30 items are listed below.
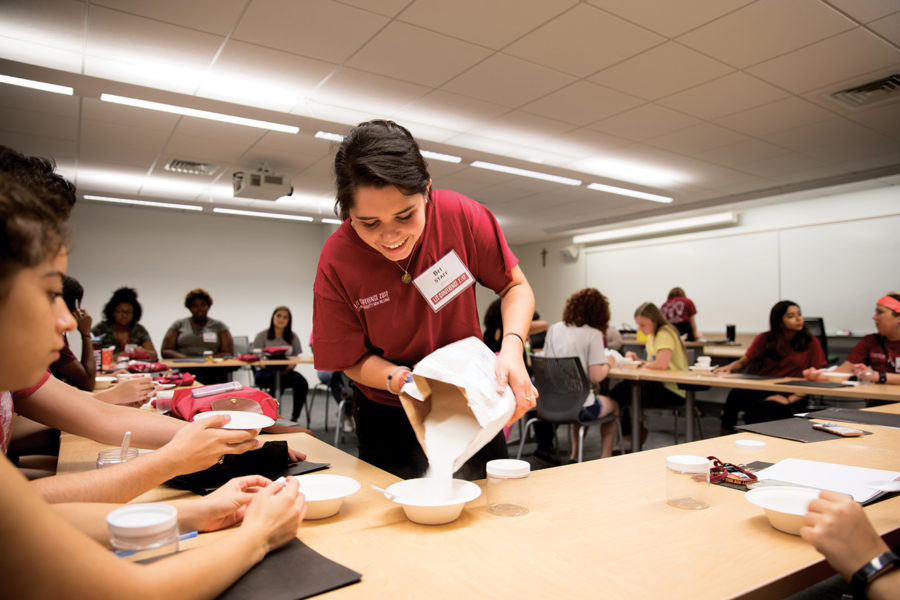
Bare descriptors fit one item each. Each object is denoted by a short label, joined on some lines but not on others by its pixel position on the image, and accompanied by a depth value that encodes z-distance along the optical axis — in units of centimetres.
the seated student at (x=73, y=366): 254
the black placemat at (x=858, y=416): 200
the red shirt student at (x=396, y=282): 113
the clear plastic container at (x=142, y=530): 65
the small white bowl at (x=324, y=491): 96
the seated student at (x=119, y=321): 525
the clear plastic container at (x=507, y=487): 103
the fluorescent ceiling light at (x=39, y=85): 359
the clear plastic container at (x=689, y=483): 107
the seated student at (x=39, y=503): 48
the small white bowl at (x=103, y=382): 325
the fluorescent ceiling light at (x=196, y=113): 392
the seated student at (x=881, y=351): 337
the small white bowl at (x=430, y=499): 93
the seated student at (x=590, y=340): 382
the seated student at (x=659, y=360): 420
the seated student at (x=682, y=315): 748
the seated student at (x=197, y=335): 590
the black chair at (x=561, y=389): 363
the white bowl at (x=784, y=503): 92
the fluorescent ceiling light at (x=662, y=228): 801
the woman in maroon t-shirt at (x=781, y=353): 397
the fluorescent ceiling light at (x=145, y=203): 732
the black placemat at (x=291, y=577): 69
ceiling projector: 573
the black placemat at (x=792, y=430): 172
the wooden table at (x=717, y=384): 298
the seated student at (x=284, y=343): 594
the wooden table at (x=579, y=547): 73
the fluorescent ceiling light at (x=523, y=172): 559
